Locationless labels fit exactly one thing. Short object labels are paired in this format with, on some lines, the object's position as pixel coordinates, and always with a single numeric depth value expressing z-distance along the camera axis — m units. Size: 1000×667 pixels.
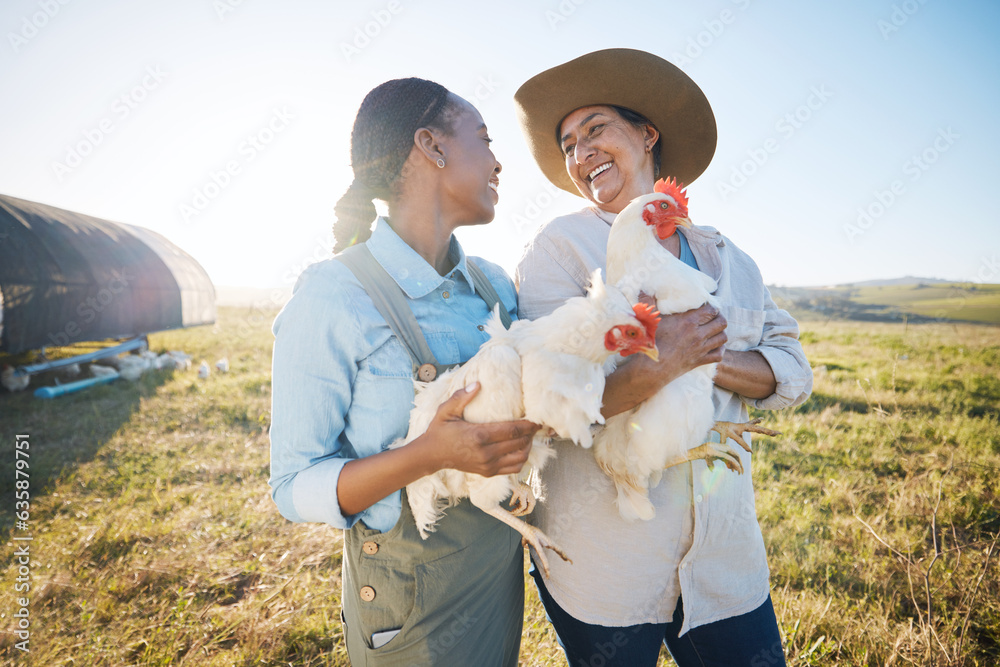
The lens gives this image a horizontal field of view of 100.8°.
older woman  1.67
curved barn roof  8.07
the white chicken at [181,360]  10.02
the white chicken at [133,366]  9.11
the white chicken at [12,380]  7.99
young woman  1.35
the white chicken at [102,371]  9.02
